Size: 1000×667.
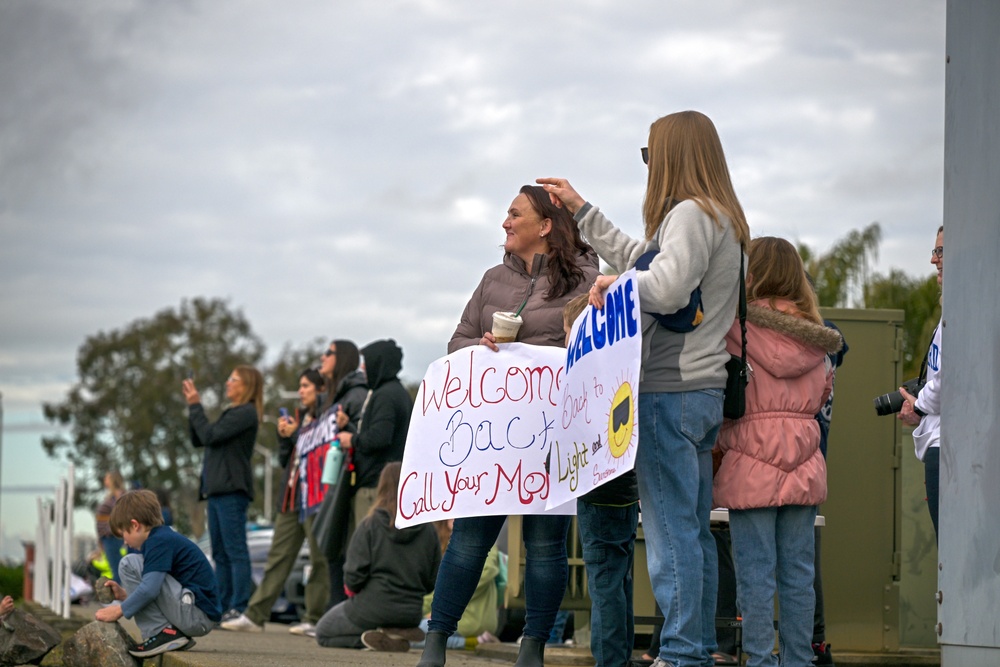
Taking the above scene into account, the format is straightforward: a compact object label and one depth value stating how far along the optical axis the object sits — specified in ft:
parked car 56.18
